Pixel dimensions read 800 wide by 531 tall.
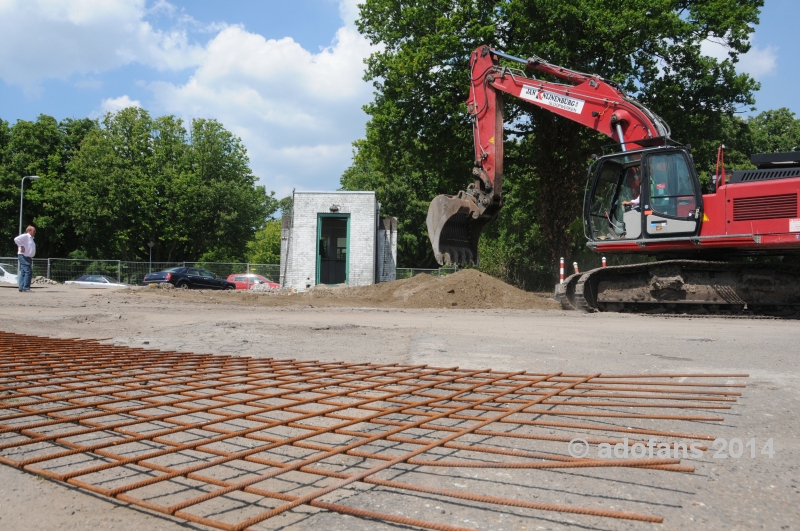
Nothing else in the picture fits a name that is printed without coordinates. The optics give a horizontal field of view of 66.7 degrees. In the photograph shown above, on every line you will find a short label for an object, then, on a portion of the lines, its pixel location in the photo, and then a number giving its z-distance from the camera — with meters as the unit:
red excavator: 11.45
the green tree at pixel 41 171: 44.81
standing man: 16.38
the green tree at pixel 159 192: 43.97
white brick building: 25.17
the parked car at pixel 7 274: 27.33
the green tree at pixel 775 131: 41.69
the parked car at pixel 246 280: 29.30
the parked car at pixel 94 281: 29.31
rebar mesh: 2.37
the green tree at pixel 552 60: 19.61
